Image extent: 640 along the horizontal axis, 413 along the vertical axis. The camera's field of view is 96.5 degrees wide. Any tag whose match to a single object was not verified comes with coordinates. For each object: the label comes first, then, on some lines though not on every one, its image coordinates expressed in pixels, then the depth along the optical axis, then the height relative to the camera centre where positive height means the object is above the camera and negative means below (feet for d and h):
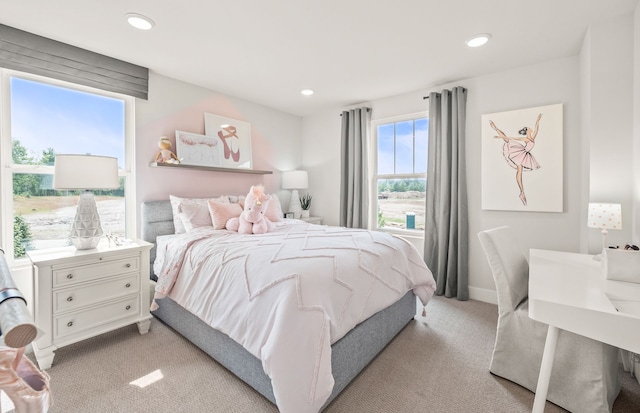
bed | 4.42 -2.80
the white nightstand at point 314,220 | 14.20 -0.84
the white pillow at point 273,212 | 10.74 -0.36
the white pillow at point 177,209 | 9.63 -0.21
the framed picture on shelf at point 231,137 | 11.81 +2.87
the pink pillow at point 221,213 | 9.45 -0.34
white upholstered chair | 4.82 -2.74
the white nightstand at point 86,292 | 6.27 -2.16
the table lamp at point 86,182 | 6.63 +0.50
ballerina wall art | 9.14 +1.47
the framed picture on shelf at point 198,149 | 10.75 +2.12
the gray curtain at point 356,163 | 13.38 +1.88
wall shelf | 9.96 +1.38
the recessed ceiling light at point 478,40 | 7.66 +4.51
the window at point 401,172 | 12.28 +1.41
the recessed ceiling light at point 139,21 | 6.80 +4.45
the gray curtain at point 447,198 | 10.64 +0.20
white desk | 3.43 -1.37
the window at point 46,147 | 7.63 +1.64
